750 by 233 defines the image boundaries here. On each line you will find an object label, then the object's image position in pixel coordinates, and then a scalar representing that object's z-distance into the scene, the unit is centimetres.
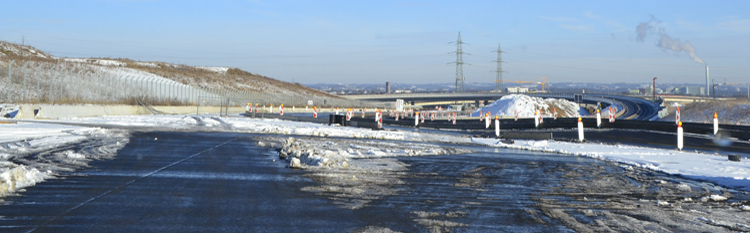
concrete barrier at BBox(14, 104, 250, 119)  3794
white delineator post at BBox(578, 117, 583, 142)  2747
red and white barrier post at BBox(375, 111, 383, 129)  3877
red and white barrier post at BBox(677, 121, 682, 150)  2297
